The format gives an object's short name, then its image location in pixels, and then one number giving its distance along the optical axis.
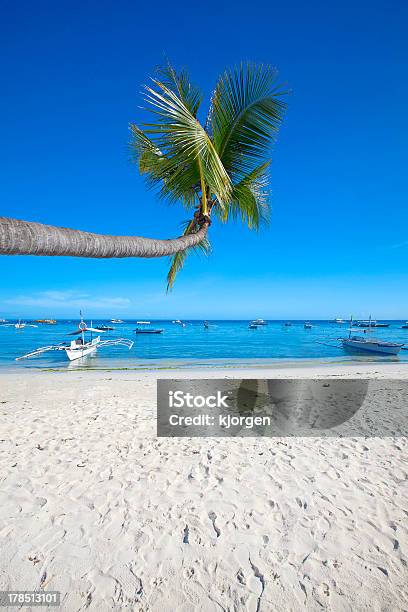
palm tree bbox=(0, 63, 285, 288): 3.30
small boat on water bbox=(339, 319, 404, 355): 28.75
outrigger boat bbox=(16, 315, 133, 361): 25.19
